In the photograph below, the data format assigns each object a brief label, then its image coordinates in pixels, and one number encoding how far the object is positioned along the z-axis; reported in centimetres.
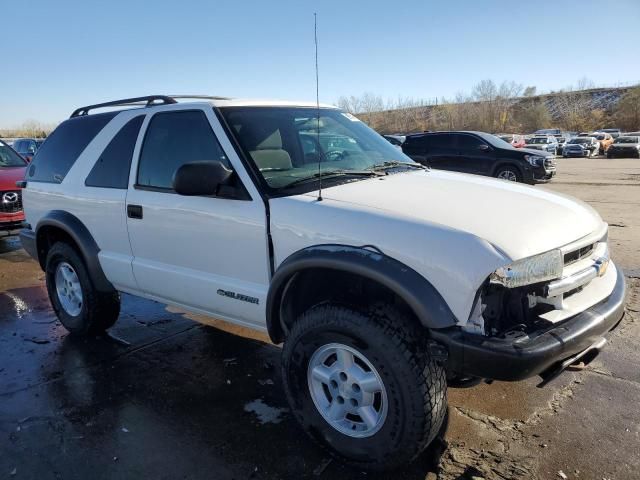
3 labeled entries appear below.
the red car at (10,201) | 842
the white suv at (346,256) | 236
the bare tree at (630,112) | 7062
